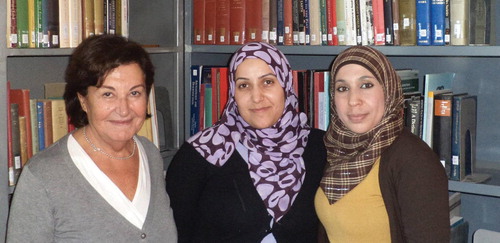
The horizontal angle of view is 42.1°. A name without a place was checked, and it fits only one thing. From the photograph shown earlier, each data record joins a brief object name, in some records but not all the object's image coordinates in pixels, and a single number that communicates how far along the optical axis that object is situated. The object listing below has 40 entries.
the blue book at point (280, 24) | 2.83
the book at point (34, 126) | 2.43
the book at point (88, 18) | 2.56
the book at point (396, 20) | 2.52
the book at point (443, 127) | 2.45
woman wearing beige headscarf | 1.91
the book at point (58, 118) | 2.50
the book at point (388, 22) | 2.53
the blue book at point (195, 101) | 3.12
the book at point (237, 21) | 2.94
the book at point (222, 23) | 2.99
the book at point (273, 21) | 2.86
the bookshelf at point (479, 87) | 2.72
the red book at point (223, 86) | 2.98
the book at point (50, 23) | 2.43
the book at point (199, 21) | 3.08
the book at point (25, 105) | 2.38
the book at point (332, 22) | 2.67
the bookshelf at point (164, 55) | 3.02
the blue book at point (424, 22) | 2.45
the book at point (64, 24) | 2.48
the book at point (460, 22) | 2.38
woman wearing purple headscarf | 2.25
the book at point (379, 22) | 2.54
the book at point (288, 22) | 2.81
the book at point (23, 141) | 2.37
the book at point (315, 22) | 2.72
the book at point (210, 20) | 3.03
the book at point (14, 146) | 2.32
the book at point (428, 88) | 2.49
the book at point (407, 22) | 2.48
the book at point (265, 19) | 2.87
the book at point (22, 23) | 2.34
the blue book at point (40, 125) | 2.46
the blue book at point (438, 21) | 2.43
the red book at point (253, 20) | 2.89
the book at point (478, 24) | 2.39
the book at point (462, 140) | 2.44
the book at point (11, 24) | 2.30
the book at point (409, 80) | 2.56
